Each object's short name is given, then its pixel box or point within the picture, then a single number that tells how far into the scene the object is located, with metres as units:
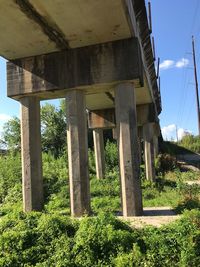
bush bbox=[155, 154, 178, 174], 18.76
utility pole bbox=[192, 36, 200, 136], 22.02
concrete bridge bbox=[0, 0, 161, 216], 6.70
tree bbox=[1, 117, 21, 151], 26.38
